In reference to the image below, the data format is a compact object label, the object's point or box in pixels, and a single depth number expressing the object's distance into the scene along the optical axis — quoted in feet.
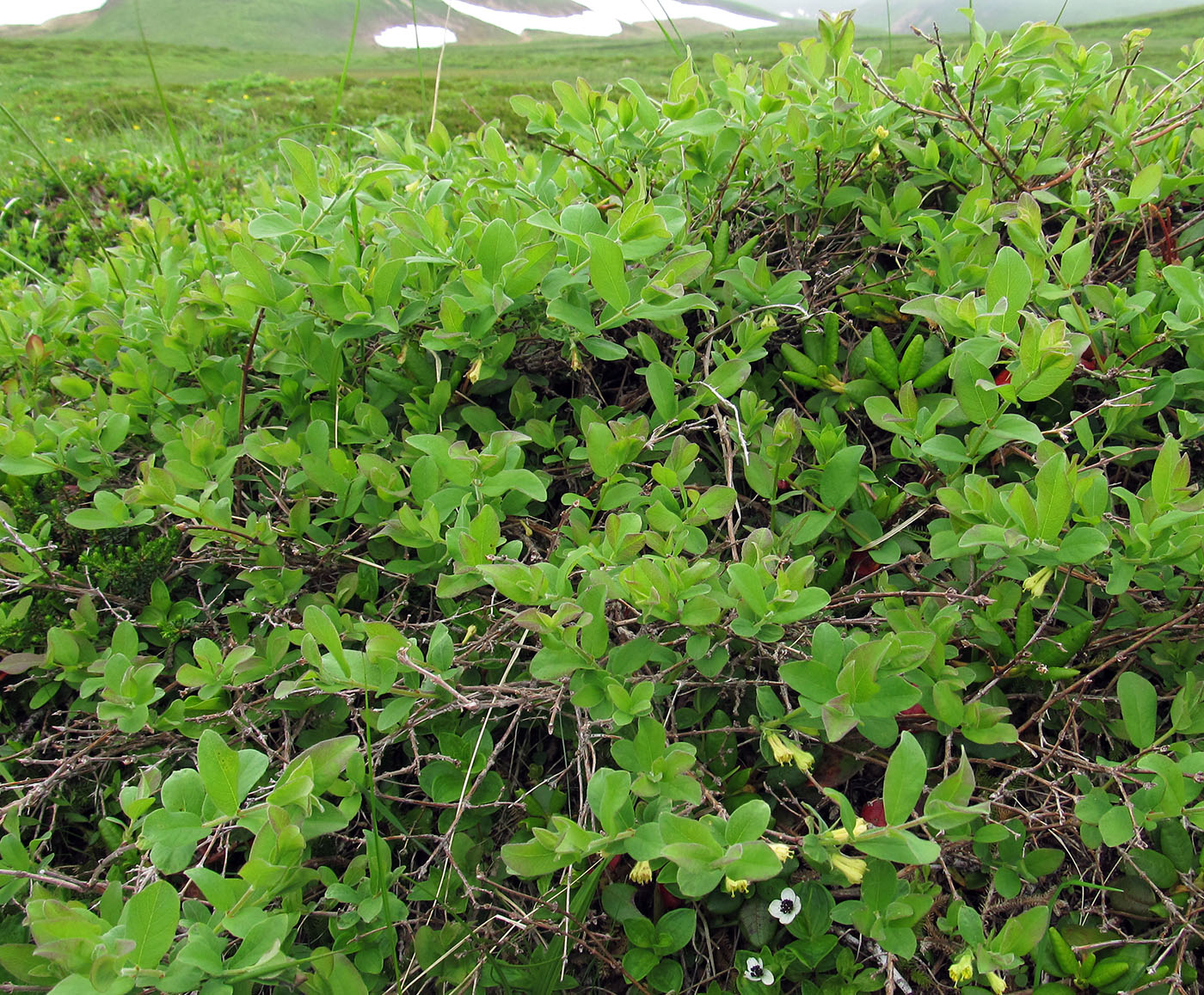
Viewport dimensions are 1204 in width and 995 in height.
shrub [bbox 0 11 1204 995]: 1.55
